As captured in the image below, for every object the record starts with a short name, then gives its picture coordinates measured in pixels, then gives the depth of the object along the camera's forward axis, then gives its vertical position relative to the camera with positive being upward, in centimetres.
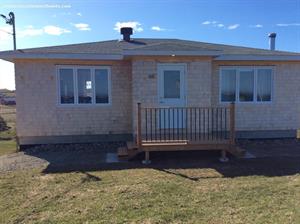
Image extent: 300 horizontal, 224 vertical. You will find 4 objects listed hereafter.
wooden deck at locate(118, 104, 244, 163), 640 -118
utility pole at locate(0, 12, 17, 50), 1277 +433
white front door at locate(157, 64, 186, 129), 769 +12
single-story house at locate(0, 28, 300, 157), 761 +24
